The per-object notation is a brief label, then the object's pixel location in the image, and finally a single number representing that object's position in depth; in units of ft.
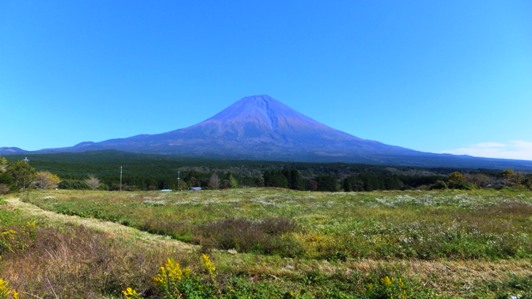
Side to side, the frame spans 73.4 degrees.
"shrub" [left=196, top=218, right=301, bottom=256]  36.17
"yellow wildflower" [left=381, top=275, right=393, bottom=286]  19.22
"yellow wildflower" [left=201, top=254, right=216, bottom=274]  21.98
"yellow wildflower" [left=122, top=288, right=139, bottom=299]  18.11
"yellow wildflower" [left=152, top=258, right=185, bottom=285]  19.78
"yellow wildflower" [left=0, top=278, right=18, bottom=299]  17.43
